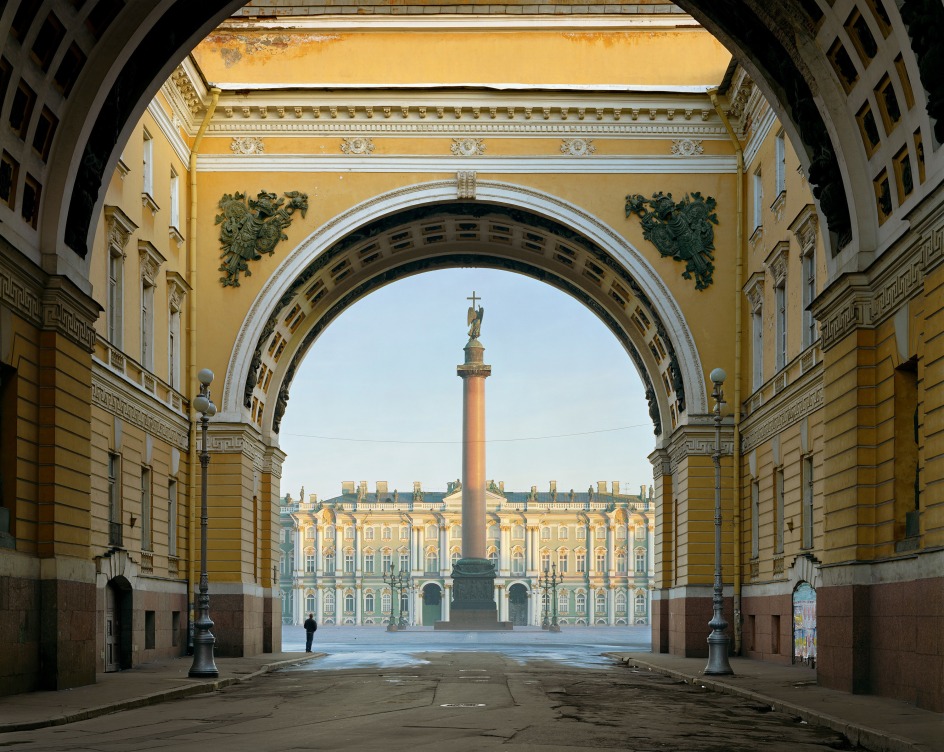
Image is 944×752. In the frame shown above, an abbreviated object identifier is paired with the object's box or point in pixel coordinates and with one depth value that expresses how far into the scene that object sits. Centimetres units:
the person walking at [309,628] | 4938
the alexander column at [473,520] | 9456
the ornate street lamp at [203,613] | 3056
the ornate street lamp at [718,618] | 3150
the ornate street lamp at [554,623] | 10590
